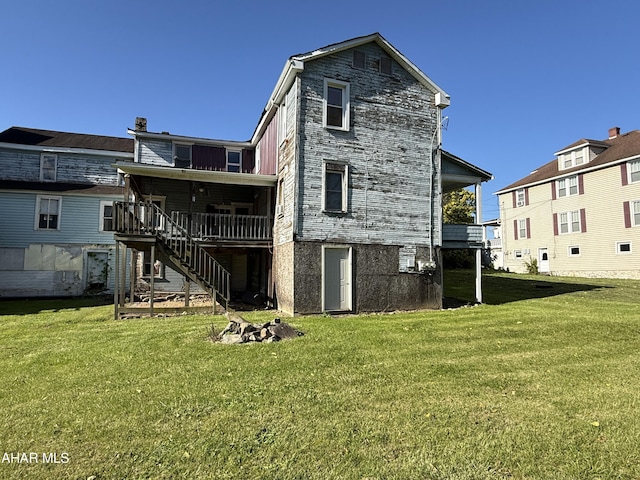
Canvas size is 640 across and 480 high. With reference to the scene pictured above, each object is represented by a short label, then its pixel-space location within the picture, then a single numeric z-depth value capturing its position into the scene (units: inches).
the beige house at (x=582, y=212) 877.2
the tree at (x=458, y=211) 1295.9
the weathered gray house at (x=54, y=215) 696.4
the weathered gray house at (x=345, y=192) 459.8
